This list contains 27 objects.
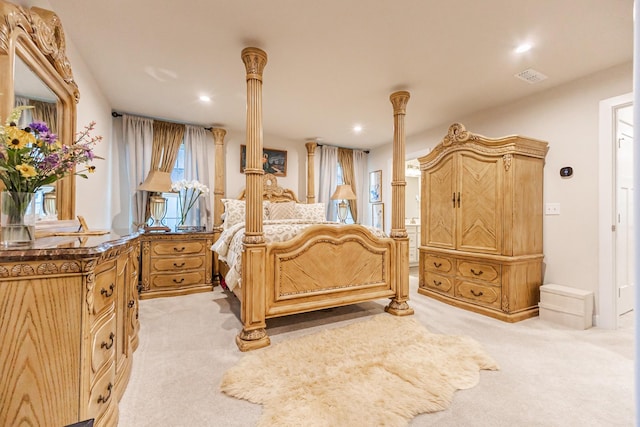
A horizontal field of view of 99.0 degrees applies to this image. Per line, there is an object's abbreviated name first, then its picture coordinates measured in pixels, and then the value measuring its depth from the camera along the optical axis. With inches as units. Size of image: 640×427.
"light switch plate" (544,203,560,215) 116.3
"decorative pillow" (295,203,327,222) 178.4
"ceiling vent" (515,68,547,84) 105.2
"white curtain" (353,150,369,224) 230.5
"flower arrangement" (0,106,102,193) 39.4
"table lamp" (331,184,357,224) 208.4
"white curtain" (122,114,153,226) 152.3
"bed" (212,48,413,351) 85.5
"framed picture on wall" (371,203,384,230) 219.8
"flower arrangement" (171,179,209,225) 155.4
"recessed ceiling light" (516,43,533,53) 89.0
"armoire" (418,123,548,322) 110.8
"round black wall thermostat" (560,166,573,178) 112.1
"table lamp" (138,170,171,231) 143.5
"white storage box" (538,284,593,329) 100.4
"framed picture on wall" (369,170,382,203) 221.0
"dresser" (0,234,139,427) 35.0
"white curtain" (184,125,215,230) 168.7
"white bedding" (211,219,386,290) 96.0
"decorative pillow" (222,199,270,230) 150.4
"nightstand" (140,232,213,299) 131.9
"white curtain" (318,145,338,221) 213.6
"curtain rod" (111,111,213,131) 149.0
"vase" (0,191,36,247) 41.4
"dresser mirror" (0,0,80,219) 50.9
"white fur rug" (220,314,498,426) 55.6
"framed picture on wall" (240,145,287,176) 192.7
